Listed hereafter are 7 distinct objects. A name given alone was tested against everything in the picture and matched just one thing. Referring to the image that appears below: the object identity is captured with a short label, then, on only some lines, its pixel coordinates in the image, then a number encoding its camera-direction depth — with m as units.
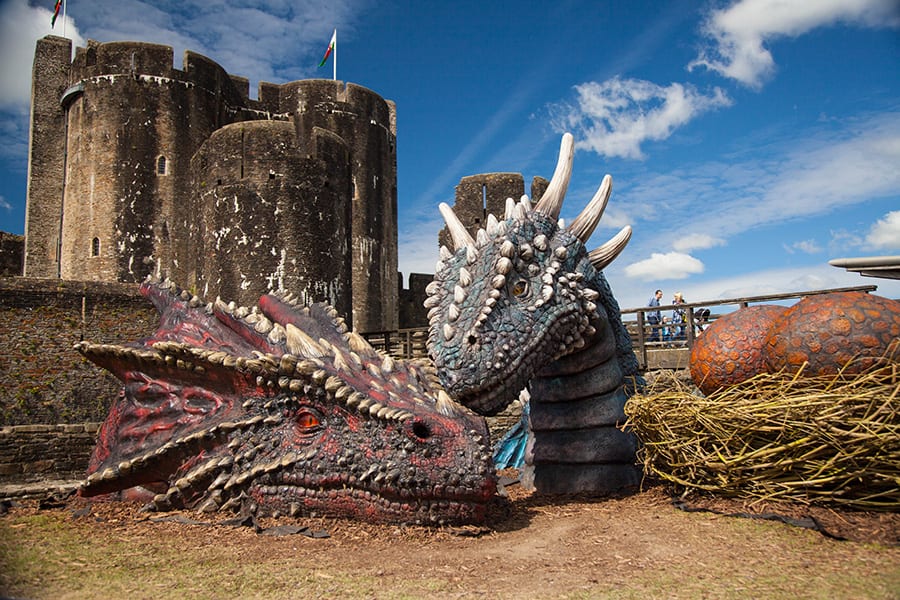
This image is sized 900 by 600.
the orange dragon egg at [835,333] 3.15
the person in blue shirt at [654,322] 11.79
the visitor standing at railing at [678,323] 10.68
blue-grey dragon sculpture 3.54
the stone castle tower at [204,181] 16.86
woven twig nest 2.90
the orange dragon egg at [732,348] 3.65
